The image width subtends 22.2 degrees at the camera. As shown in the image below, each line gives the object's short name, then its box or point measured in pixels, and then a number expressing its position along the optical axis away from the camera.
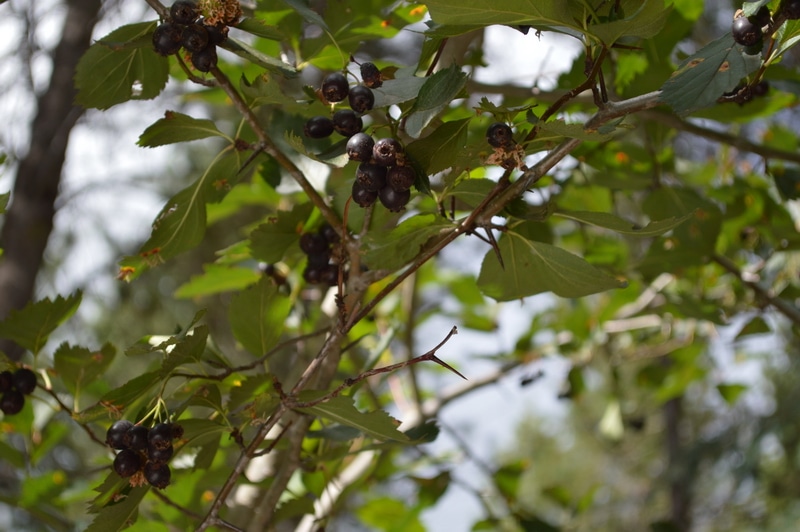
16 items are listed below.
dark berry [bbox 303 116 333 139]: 0.78
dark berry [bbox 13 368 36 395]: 0.87
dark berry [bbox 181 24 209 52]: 0.77
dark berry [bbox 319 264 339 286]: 0.87
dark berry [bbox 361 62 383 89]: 0.77
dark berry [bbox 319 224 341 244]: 0.88
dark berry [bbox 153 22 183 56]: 0.77
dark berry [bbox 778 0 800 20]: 0.74
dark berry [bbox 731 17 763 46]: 0.74
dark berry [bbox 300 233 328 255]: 0.87
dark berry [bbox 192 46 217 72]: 0.78
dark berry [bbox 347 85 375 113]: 0.76
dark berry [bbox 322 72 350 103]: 0.77
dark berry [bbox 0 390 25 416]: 0.85
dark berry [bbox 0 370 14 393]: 0.86
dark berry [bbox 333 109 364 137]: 0.77
